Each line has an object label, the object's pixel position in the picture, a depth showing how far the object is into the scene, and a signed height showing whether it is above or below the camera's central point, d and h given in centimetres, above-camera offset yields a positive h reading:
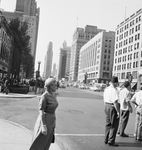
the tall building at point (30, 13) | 15658 +6648
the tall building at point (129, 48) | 6119 +1362
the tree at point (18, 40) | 3759 +829
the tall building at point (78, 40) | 17100 +3967
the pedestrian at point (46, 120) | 362 -71
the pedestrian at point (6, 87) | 2047 -66
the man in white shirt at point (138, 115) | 639 -96
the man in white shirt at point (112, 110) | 562 -73
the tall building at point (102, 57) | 10299 +1557
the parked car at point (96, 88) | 5782 -101
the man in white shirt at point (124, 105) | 665 -65
